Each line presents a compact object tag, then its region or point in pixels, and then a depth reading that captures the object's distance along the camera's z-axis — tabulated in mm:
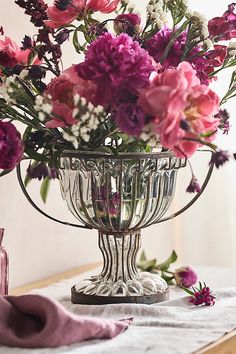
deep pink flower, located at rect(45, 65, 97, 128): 1166
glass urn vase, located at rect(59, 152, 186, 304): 1246
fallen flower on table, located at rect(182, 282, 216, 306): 1300
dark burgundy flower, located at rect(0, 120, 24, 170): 1159
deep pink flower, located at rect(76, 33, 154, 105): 1132
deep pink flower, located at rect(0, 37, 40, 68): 1257
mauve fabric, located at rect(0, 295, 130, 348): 1082
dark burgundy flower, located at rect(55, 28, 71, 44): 1250
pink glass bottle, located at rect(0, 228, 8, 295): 1283
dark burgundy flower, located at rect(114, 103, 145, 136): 1115
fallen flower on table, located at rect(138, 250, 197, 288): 1435
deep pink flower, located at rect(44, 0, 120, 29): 1245
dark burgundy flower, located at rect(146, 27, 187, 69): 1262
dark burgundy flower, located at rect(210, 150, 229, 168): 1096
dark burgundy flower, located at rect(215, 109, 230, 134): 1282
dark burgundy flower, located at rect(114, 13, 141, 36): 1250
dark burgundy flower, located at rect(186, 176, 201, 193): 1228
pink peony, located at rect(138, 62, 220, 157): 1104
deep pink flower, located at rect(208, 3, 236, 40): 1243
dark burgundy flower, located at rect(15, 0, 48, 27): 1244
